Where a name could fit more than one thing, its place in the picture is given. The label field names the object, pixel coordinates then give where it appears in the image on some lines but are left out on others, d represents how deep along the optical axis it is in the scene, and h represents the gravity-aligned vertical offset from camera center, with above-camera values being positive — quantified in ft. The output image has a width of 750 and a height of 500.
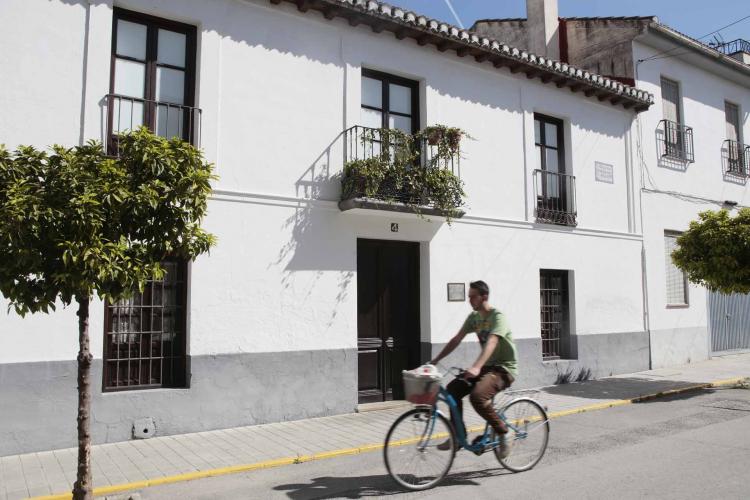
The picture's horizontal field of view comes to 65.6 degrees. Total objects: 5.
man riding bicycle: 17.75 -2.01
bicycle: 17.02 -4.11
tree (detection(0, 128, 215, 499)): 14.05 +2.12
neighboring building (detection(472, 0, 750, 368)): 45.50 +13.76
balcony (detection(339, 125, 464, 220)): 28.71 +6.74
